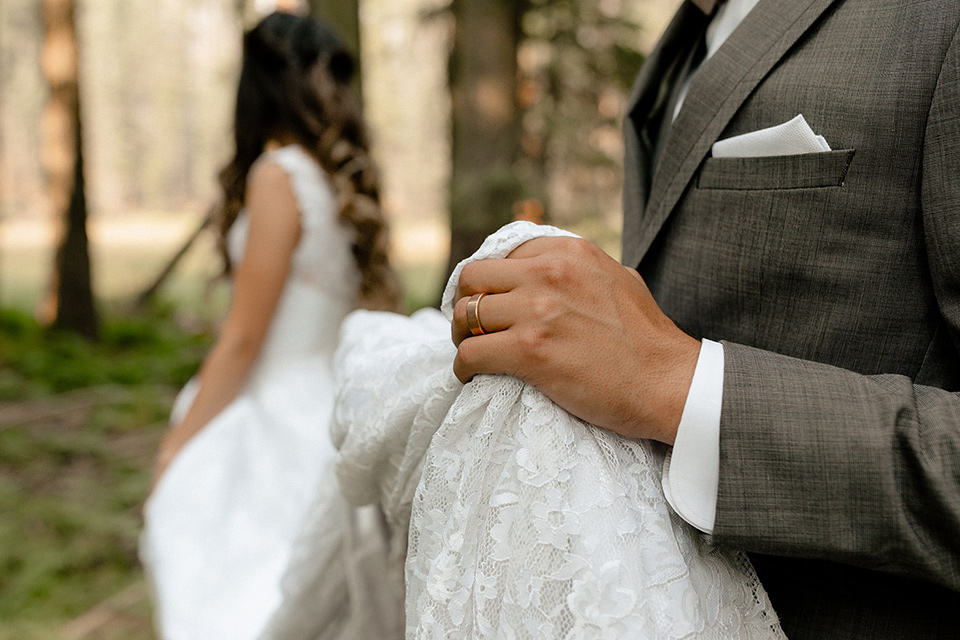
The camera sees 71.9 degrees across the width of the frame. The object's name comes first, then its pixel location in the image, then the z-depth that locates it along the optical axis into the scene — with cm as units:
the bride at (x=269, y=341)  210
